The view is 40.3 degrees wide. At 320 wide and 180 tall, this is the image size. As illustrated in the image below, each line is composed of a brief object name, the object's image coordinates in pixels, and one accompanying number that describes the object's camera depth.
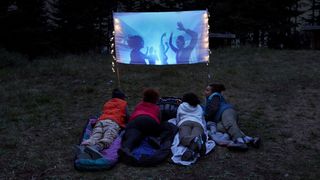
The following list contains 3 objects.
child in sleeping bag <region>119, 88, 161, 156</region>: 7.24
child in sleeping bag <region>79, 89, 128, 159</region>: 6.65
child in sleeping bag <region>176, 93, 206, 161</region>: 6.98
